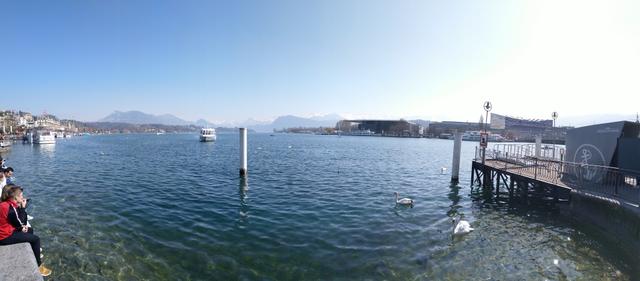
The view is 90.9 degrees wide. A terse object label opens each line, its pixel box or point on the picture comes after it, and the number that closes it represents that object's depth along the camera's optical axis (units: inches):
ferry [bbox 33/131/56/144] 3222.4
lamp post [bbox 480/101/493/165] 993.1
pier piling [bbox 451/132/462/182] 1096.8
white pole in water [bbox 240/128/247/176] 1123.9
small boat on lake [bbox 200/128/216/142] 4215.1
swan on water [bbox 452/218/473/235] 550.0
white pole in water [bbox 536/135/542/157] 1192.4
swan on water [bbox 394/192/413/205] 746.2
